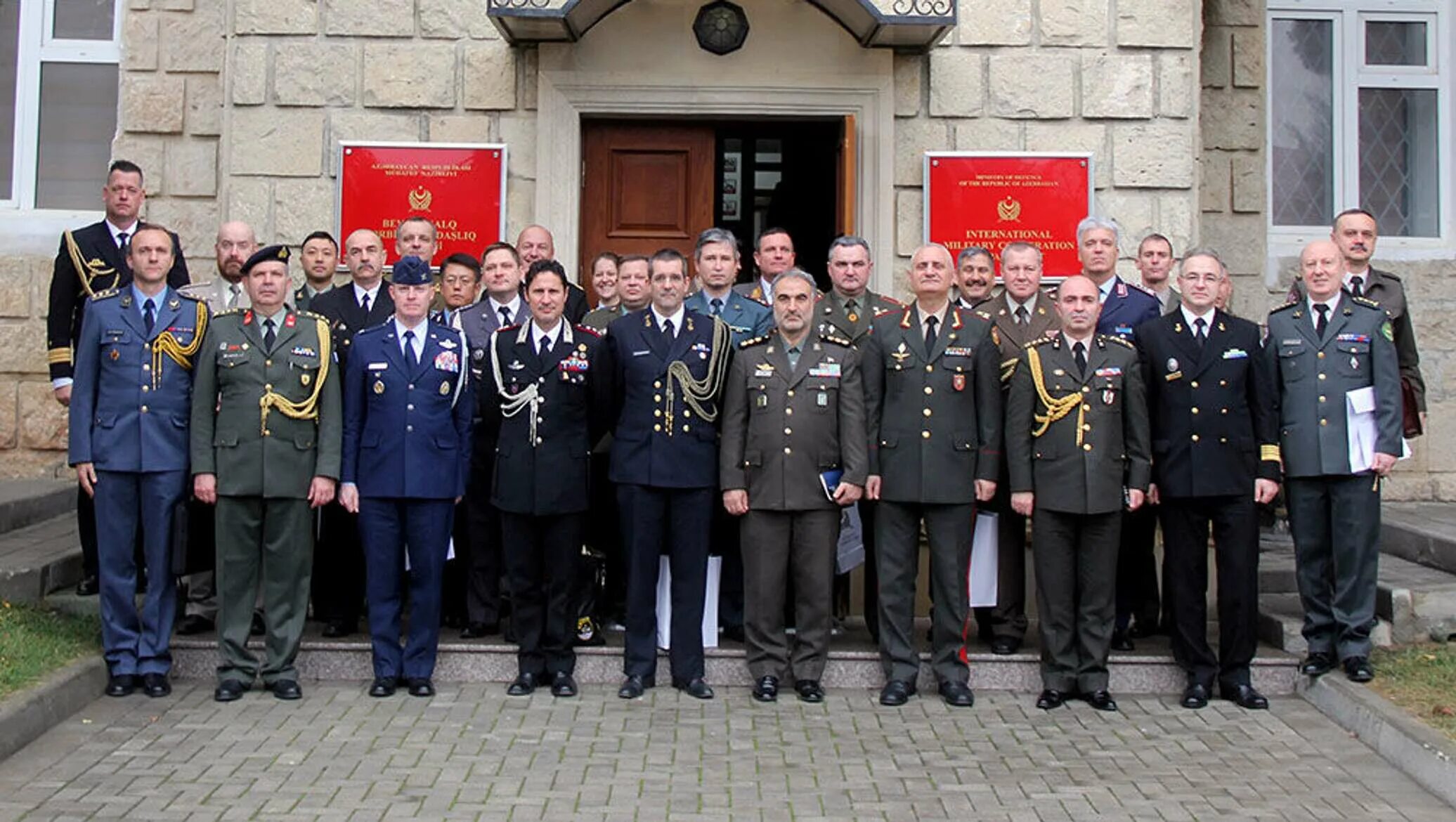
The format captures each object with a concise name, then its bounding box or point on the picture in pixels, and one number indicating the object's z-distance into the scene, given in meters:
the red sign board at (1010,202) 9.21
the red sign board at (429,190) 9.18
